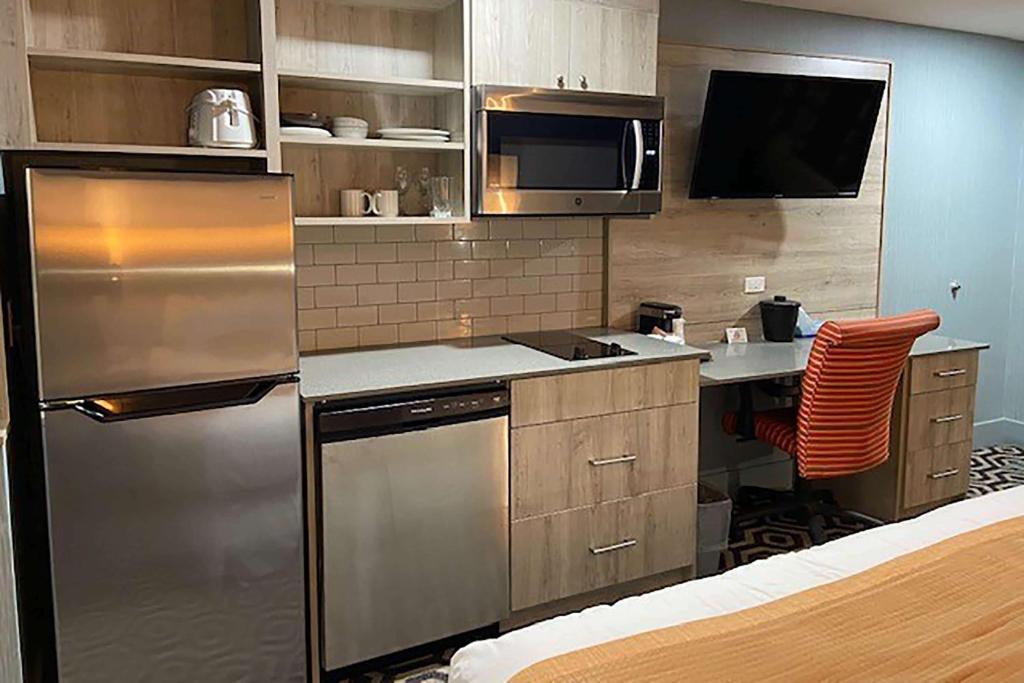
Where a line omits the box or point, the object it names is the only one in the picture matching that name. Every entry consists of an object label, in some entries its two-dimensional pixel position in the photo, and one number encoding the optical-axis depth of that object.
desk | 3.99
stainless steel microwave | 3.14
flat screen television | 3.85
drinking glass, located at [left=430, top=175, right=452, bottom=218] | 3.29
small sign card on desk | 4.24
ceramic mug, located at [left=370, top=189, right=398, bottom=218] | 3.16
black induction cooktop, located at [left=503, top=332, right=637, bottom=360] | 3.22
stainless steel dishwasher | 2.70
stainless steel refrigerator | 2.22
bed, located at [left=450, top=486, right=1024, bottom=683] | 1.52
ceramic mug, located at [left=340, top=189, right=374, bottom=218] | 3.17
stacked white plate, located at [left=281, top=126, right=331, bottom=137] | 2.89
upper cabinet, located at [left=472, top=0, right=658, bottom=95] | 3.17
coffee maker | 3.82
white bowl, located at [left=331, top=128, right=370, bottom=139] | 3.07
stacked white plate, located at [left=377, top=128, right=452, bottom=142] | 3.12
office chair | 3.38
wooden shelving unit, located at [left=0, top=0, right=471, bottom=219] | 2.70
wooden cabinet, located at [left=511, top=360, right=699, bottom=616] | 3.02
